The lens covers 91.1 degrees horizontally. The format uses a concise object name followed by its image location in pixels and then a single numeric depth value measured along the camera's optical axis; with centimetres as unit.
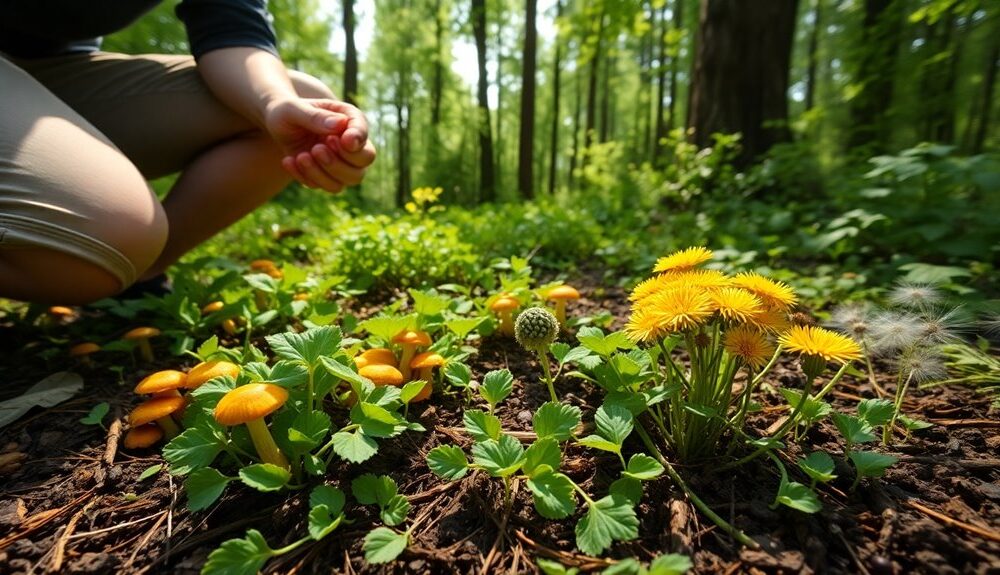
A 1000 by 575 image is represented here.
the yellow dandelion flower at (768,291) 32
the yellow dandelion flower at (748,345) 30
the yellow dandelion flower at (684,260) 37
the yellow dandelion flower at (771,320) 30
